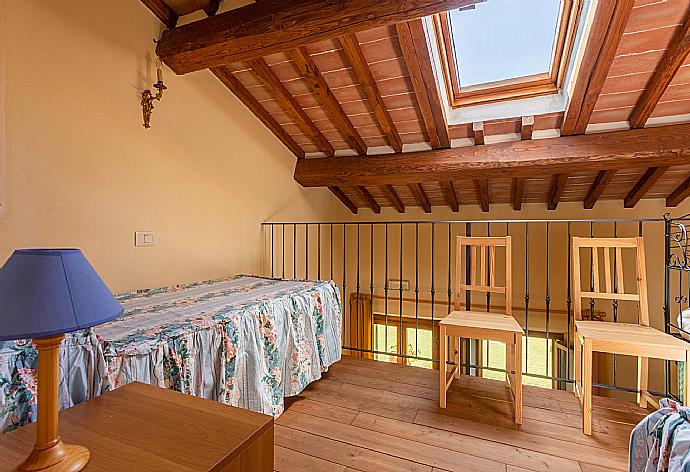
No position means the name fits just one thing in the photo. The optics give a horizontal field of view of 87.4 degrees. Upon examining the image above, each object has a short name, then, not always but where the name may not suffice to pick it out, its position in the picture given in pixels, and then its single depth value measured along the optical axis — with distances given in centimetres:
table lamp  69
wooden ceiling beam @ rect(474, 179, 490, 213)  416
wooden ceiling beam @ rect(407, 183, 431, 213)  448
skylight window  265
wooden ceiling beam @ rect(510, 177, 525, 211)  408
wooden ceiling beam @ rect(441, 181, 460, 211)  435
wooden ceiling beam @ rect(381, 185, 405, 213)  464
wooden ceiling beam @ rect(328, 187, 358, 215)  501
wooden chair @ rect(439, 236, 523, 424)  208
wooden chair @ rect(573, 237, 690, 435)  184
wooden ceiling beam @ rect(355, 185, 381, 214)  479
